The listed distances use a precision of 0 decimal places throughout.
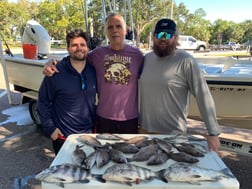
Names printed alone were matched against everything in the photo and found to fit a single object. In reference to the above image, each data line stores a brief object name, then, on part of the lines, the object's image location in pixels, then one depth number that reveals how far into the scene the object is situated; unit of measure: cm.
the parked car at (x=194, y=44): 2938
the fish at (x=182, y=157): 184
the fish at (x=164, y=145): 200
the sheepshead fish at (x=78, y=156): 182
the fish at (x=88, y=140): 214
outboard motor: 590
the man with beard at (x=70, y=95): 247
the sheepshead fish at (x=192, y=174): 160
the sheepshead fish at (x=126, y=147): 198
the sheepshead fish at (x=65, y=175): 161
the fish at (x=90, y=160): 178
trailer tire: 563
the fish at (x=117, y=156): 183
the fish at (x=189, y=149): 195
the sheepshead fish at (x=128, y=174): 161
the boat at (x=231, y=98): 337
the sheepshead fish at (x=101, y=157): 179
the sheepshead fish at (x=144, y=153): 187
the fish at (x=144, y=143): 207
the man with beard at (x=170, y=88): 222
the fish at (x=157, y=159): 181
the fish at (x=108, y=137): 225
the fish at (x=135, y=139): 215
